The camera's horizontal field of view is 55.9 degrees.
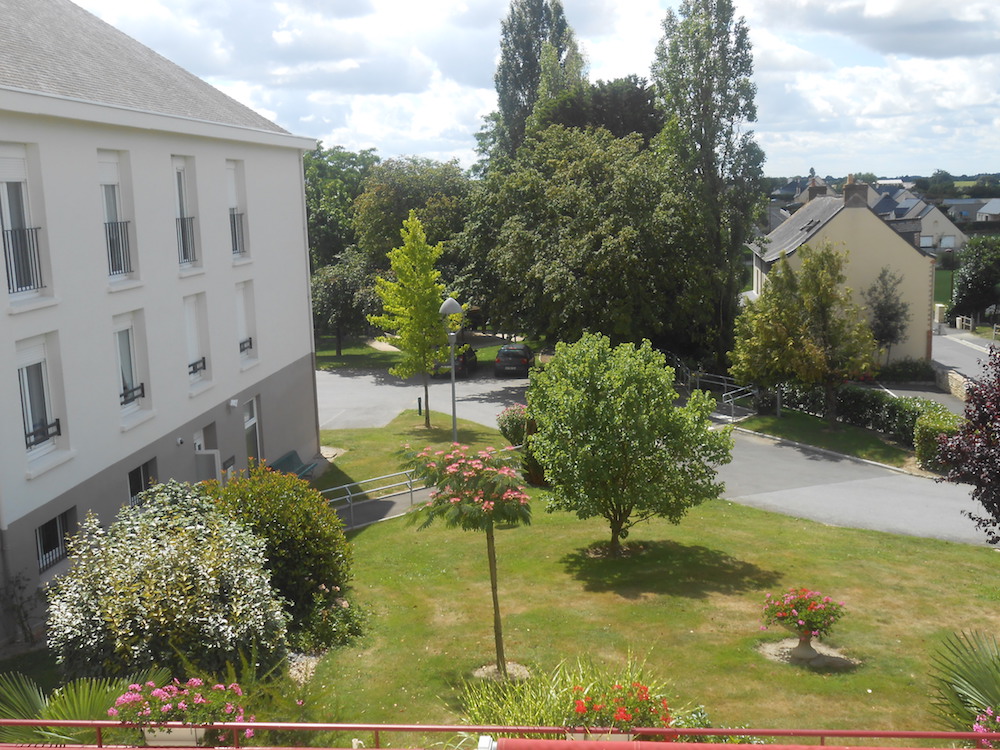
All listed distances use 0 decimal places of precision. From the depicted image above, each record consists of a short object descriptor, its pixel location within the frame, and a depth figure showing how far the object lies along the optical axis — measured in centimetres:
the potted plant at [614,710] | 776
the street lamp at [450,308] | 2489
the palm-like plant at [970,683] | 949
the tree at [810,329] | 3359
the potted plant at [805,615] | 1374
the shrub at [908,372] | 4497
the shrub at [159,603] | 1129
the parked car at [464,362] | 4381
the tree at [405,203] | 5131
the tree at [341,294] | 5100
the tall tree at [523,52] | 6706
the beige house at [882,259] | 4506
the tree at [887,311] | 4481
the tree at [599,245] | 3744
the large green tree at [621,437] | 1831
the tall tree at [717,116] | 4006
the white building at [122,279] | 1487
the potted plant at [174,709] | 851
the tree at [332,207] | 6388
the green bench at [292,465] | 2580
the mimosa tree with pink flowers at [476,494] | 1323
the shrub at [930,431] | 2877
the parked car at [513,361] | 4475
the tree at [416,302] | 3341
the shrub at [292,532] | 1532
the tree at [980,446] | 1488
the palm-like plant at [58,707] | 818
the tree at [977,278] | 6062
